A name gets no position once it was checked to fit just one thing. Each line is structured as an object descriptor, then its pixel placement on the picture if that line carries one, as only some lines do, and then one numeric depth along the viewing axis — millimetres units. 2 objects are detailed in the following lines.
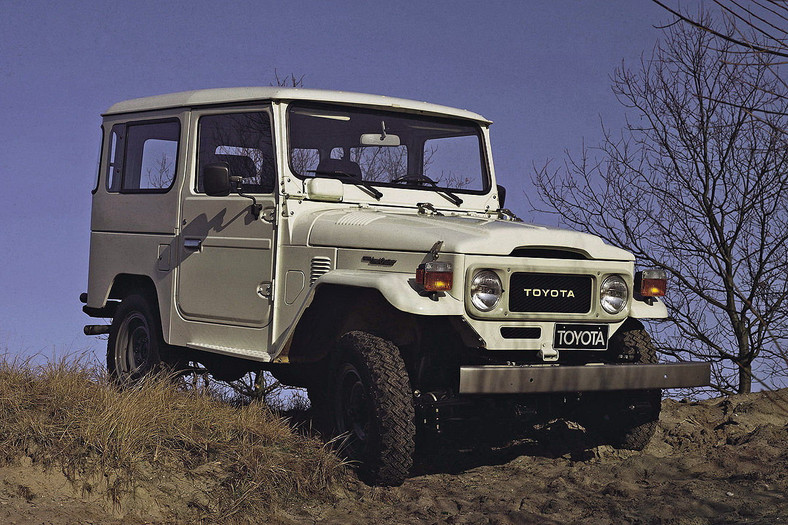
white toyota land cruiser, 5992
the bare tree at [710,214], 11453
